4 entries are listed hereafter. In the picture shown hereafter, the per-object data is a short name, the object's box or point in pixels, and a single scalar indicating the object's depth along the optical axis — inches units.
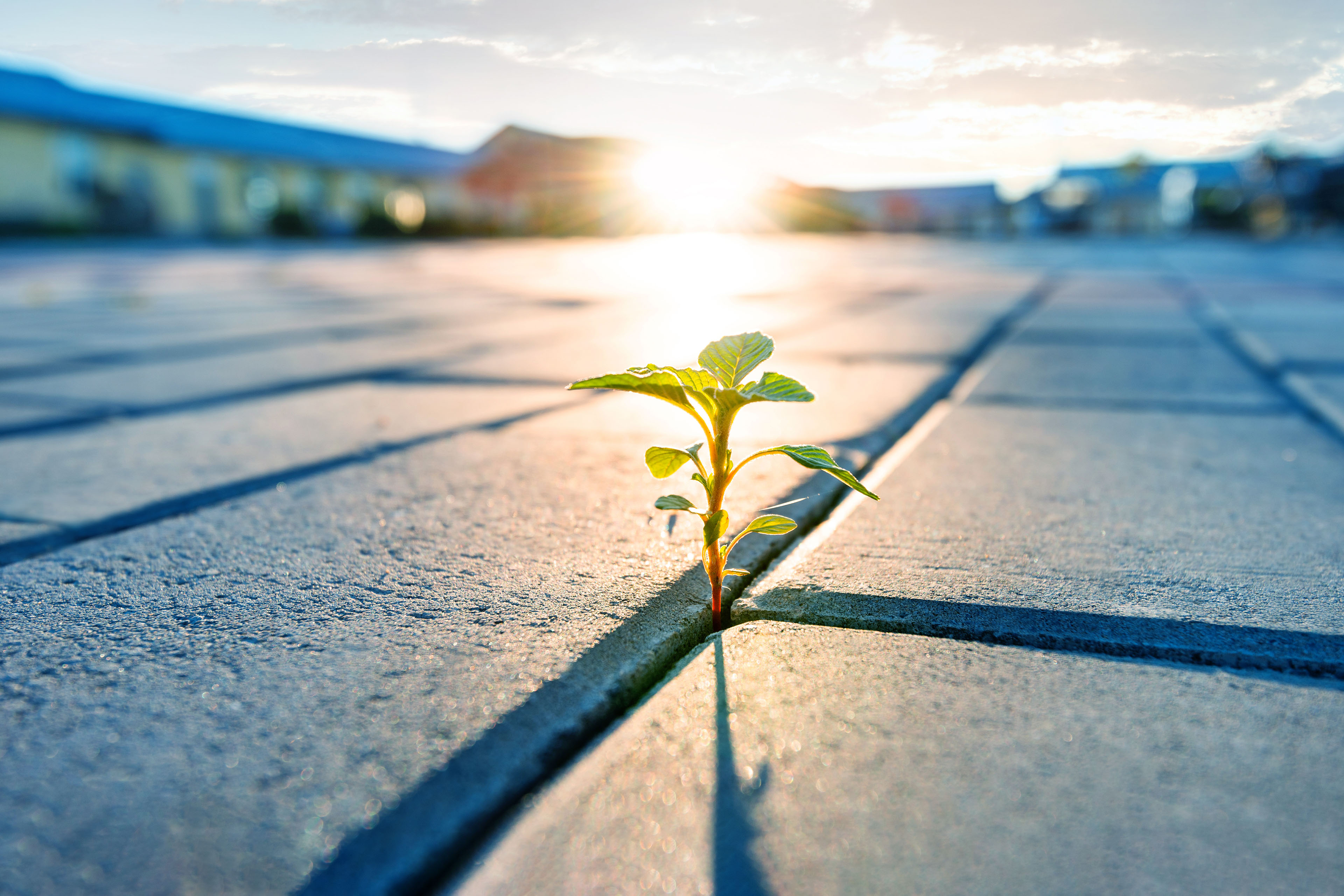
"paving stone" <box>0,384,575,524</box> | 14.4
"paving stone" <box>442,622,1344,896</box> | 5.8
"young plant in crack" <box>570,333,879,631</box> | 8.3
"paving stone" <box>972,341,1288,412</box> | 19.0
